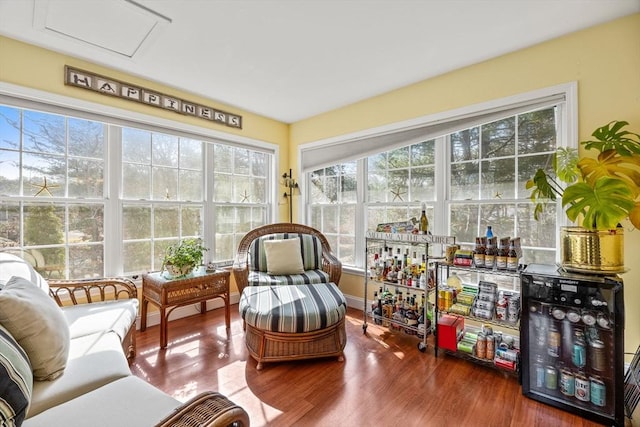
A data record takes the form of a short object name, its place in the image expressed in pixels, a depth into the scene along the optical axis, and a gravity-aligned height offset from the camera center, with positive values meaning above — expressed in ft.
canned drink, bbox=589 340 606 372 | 5.42 -2.72
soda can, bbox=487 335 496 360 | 6.90 -3.26
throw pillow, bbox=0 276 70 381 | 3.63 -1.52
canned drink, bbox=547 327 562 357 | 5.89 -2.65
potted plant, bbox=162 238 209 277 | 8.34 -1.29
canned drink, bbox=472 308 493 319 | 6.92 -2.42
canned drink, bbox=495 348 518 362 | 6.56 -3.28
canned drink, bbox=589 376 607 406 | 5.30 -3.34
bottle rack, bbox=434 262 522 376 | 6.59 -2.57
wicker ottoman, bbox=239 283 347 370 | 6.79 -2.70
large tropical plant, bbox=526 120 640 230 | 5.02 +0.69
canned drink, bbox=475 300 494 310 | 7.02 -2.24
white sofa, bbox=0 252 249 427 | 2.96 -2.26
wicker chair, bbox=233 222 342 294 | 9.26 -1.33
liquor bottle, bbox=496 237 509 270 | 6.79 -0.94
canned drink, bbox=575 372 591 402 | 5.43 -3.34
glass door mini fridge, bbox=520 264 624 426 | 5.21 -2.56
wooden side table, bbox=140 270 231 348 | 7.76 -2.17
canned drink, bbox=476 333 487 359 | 7.00 -3.28
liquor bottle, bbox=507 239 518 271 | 6.66 -1.01
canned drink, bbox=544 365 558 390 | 5.76 -3.34
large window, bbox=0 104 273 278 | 7.54 +0.78
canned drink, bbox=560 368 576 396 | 5.58 -3.34
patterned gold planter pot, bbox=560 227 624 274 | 5.38 -0.69
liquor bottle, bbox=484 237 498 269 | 6.95 -0.98
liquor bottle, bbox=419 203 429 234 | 8.36 -0.25
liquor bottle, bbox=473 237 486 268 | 7.08 -0.96
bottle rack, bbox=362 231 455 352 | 7.81 -2.03
